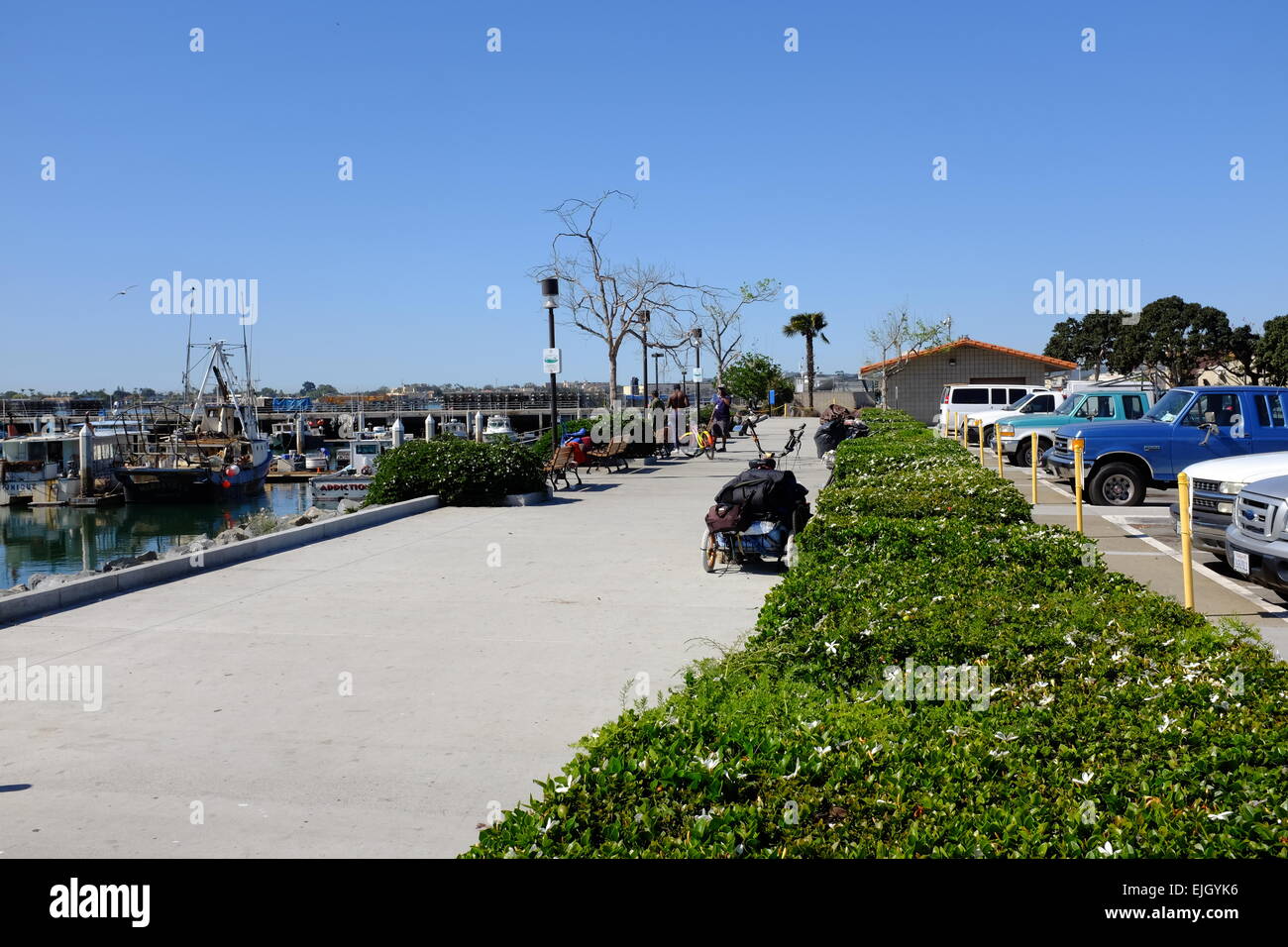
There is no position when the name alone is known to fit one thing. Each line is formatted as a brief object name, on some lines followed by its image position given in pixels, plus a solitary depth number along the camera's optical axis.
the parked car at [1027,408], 27.44
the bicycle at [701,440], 28.03
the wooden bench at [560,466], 18.95
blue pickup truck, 15.07
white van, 32.62
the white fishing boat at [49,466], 50.47
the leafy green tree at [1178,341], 78.44
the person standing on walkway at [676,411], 28.80
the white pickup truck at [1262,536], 8.27
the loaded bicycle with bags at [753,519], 10.51
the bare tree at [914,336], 62.28
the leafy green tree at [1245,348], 74.26
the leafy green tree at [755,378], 65.06
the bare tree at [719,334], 50.09
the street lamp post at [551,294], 21.47
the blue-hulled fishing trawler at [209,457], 47.56
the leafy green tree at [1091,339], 103.88
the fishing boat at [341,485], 43.87
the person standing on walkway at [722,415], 31.17
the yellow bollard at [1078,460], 11.71
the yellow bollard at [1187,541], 7.83
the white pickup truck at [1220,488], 10.20
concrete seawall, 8.81
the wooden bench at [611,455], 22.02
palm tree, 71.06
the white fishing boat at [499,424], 75.70
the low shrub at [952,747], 2.84
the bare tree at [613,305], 29.61
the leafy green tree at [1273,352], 60.94
